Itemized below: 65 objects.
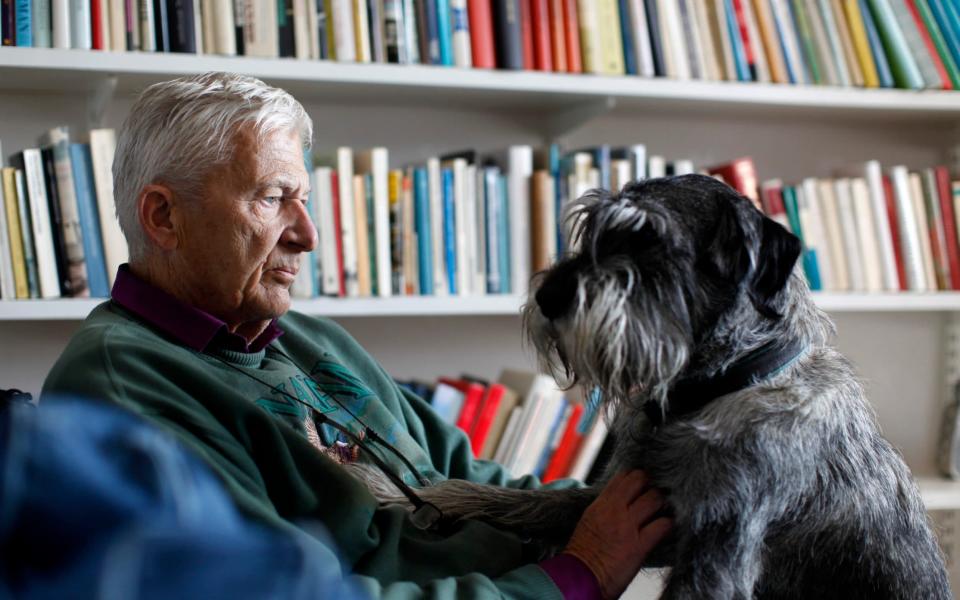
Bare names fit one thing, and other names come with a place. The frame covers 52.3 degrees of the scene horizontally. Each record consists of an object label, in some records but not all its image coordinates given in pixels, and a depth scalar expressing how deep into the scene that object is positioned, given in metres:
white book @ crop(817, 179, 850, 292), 2.52
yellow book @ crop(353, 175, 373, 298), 2.16
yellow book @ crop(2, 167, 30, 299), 1.90
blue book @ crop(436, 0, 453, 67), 2.17
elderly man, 1.17
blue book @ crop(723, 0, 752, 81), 2.40
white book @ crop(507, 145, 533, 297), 2.28
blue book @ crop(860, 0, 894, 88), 2.50
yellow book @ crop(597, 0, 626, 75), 2.29
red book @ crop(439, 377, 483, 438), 2.26
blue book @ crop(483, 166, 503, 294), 2.26
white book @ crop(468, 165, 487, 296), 2.25
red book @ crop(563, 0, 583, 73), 2.26
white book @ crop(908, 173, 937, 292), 2.57
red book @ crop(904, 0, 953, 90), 2.52
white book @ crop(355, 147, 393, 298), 2.17
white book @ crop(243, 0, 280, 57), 2.03
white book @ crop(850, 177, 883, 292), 2.53
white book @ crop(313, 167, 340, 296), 2.12
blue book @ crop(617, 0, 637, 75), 2.32
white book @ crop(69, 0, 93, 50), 1.91
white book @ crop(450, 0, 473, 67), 2.18
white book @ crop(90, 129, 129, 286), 1.94
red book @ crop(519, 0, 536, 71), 2.23
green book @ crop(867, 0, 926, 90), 2.50
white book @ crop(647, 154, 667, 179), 2.38
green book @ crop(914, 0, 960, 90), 2.52
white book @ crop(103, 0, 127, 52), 1.94
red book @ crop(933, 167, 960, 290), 2.57
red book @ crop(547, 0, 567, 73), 2.25
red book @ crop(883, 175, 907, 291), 2.56
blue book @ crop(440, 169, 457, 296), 2.23
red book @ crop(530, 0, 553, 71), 2.23
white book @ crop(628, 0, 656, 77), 2.31
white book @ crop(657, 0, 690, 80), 2.34
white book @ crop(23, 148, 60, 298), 1.91
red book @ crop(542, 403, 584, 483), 2.30
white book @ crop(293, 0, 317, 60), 2.07
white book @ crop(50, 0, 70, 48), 1.89
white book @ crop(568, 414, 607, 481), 2.29
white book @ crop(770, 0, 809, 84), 2.45
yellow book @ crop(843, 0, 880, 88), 2.49
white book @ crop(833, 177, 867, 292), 2.52
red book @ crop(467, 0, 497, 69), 2.20
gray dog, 1.12
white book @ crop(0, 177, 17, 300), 1.90
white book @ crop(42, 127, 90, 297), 1.93
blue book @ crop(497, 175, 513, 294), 2.28
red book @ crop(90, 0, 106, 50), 1.92
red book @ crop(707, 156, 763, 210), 2.45
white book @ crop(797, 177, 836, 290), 2.50
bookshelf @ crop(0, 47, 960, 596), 2.08
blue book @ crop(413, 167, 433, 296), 2.21
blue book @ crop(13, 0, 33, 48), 1.87
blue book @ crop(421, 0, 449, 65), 2.16
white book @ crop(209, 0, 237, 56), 2.00
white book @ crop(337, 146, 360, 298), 2.14
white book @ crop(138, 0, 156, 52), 1.96
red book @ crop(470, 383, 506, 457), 2.26
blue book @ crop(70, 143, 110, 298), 1.94
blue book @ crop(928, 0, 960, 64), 2.52
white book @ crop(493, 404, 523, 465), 2.27
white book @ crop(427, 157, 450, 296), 2.22
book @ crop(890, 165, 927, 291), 2.54
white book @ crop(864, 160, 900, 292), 2.54
